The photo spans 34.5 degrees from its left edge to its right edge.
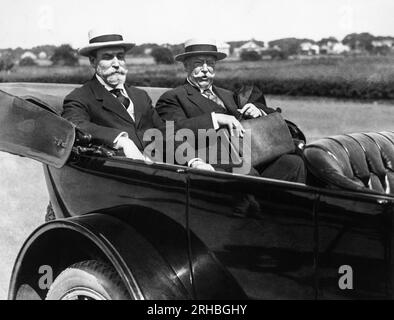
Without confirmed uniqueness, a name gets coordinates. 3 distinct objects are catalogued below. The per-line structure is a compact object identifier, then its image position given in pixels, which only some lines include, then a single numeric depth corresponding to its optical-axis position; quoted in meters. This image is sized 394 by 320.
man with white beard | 3.59
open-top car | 2.12
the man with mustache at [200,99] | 3.78
